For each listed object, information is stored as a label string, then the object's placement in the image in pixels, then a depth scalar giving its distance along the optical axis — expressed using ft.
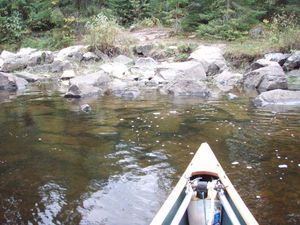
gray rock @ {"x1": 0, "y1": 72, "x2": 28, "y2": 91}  50.49
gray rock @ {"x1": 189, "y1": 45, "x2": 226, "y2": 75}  52.85
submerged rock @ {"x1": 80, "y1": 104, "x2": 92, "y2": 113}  35.68
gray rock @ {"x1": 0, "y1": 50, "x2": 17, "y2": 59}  65.41
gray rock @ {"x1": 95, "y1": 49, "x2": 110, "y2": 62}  60.18
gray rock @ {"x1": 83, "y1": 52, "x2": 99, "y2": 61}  60.39
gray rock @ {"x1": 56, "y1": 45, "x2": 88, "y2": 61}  61.59
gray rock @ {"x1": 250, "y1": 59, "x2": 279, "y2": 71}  46.81
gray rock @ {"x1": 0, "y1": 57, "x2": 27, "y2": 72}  59.88
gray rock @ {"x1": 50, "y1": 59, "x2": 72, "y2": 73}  59.26
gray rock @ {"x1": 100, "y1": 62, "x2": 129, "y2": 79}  53.57
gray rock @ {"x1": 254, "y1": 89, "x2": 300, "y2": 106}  36.52
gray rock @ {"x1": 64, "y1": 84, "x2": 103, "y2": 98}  42.98
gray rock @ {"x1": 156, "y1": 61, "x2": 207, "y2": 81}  48.44
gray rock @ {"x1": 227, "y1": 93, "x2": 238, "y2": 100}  39.78
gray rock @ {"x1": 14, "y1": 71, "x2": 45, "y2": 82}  55.47
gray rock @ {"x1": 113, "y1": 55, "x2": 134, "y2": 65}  58.37
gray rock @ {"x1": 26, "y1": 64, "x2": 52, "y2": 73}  60.70
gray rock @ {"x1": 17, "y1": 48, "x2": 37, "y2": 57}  66.34
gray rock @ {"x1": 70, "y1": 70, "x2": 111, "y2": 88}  47.57
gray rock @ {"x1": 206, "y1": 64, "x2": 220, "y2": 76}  52.85
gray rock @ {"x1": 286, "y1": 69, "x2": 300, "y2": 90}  43.94
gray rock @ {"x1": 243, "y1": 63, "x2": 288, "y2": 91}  42.73
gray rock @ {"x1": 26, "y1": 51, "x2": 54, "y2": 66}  62.75
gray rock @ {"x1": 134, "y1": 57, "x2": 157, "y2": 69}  56.24
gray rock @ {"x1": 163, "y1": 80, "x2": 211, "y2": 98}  42.68
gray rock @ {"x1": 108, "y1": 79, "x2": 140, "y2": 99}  42.46
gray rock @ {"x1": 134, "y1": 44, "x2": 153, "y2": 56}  61.77
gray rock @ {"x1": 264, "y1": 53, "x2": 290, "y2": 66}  51.02
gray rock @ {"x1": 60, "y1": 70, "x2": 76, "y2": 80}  55.21
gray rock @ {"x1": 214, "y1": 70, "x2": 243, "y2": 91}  48.26
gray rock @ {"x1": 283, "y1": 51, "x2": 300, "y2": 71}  49.26
